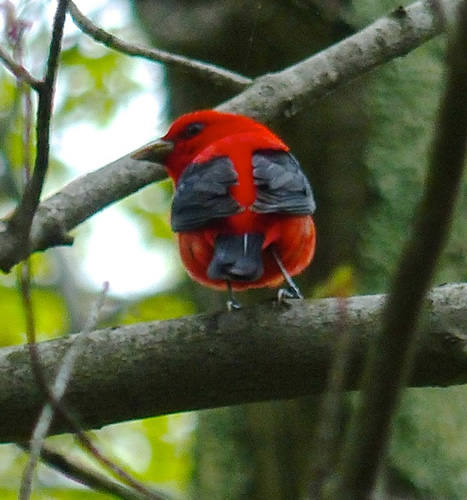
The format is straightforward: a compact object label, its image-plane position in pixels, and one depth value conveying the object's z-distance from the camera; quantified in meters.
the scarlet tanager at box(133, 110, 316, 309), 6.95
